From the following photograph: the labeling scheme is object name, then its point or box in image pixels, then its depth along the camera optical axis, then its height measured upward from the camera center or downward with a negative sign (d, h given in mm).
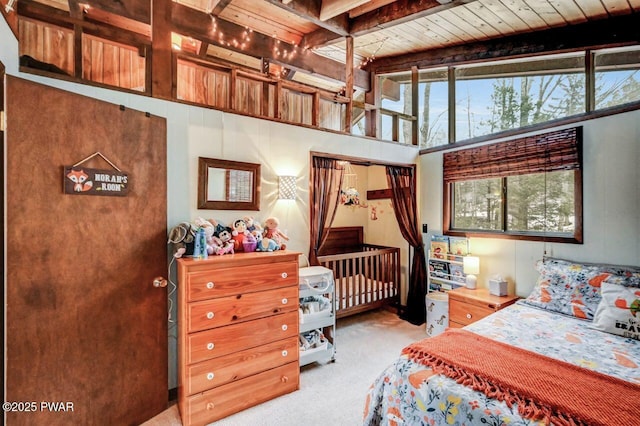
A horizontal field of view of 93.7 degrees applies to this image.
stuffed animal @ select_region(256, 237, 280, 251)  2646 -277
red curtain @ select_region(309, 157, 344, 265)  3342 +199
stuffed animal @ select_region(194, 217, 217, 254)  2363 -138
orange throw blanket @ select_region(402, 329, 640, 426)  1282 -848
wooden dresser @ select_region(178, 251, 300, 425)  2100 -902
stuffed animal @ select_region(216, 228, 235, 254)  2478 -232
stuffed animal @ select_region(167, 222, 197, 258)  2275 -180
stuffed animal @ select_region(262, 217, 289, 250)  2850 -166
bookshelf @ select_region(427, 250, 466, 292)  3834 -780
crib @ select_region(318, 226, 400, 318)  3801 -911
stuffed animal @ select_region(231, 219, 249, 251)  2621 -178
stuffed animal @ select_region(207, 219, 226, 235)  2557 -106
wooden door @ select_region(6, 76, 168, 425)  1697 -334
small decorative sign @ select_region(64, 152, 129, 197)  1857 +214
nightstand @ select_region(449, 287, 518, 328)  3119 -972
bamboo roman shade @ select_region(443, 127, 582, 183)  3008 +644
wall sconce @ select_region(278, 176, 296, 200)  3066 +273
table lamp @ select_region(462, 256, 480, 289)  3600 -660
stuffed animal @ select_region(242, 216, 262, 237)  2697 -112
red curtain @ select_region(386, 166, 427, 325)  4215 -164
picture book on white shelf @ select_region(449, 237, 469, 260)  3787 -421
